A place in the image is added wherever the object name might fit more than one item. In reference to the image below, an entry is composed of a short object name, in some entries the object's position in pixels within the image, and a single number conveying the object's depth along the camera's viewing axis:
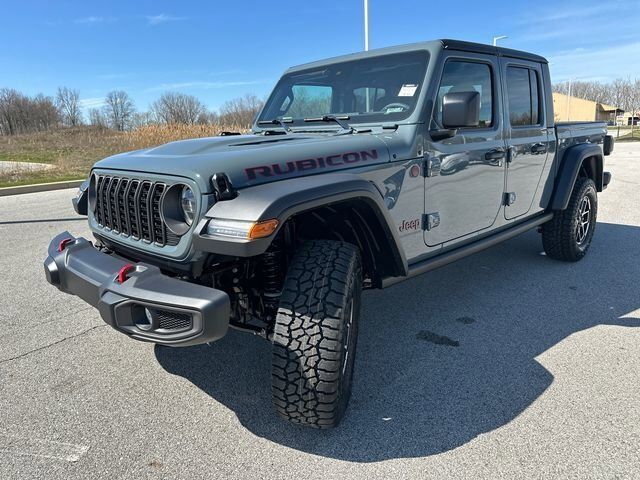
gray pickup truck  2.05
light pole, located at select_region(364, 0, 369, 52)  12.43
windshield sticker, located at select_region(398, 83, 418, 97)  3.07
